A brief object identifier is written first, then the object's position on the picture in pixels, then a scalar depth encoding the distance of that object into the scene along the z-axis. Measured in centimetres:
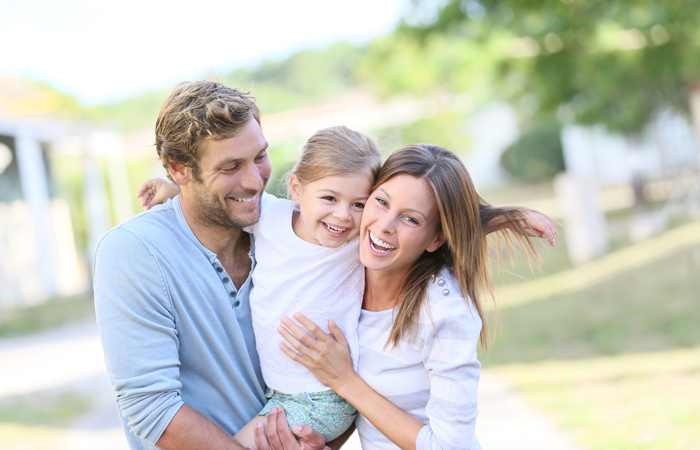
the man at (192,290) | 219
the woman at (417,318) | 217
